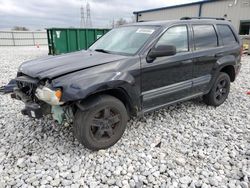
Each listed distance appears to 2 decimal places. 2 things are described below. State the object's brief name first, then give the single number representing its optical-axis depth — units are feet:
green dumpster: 39.40
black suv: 8.95
